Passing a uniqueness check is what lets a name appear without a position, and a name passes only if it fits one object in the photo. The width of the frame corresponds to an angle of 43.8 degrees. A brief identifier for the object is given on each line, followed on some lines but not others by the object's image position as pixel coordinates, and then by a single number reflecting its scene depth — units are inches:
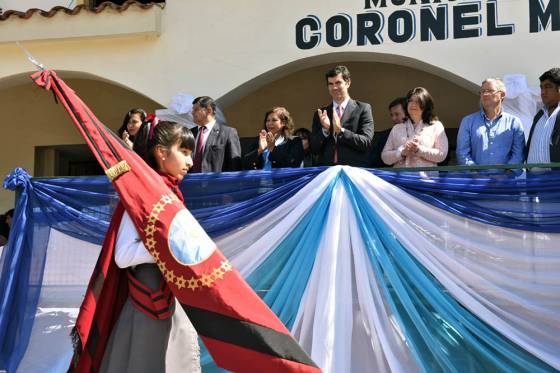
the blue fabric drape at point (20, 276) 197.3
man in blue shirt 207.6
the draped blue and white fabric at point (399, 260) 165.9
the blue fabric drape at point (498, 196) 171.5
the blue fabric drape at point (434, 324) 163.5
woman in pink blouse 205.2
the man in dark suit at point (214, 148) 227.5
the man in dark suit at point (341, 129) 205.3
